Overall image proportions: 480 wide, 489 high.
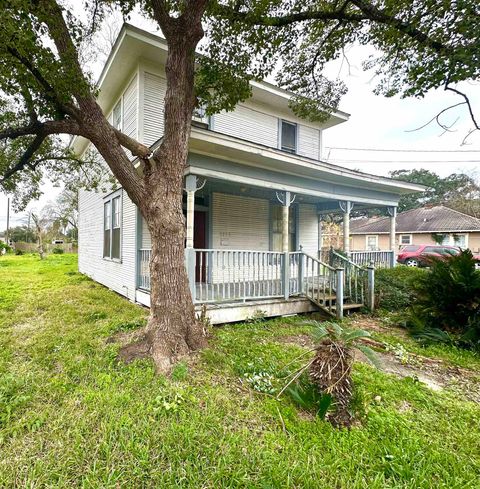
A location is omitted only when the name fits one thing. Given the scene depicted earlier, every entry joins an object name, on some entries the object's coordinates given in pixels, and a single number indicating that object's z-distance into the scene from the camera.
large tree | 3.65
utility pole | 36.47
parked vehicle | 17.29
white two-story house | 5.80
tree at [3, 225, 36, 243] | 42.18
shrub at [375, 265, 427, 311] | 7.16
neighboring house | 22.84
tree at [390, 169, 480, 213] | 34.81
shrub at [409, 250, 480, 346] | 4.83
